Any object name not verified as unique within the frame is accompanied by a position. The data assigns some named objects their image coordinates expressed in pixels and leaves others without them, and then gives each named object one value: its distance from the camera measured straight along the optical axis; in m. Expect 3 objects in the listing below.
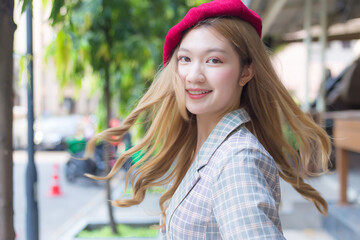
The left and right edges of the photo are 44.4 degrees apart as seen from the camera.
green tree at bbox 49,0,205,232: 5.21
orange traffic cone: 9.24
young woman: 1.15
